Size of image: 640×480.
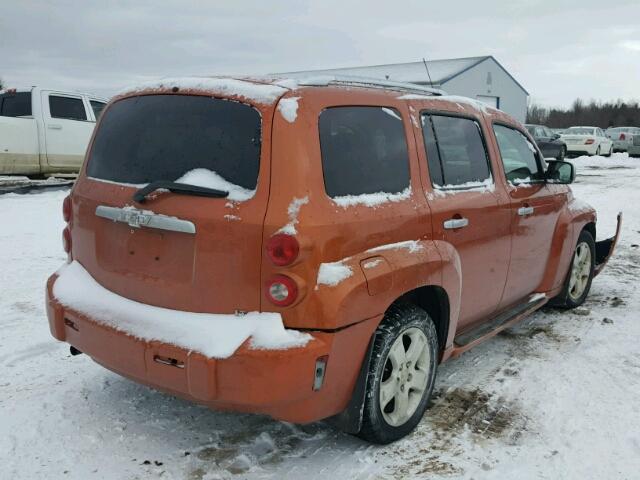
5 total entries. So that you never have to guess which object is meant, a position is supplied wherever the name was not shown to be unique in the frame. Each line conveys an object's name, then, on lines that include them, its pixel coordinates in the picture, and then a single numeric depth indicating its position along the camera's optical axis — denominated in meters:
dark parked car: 23.79
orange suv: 2.60
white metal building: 34.75
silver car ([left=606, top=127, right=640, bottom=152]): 31.30
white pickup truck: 11.40
